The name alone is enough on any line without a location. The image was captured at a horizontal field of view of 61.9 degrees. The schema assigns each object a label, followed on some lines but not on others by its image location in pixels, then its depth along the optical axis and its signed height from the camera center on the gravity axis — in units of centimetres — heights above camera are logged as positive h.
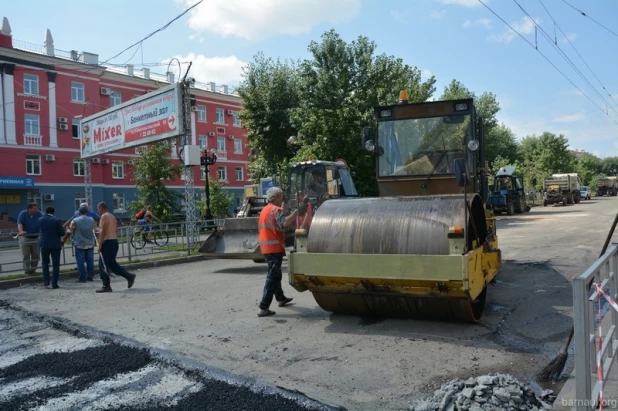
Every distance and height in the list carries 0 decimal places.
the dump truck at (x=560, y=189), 4466 +0
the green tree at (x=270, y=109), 2670 +472
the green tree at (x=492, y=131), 4184 +628
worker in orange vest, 721 -64
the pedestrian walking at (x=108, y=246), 1003 -80
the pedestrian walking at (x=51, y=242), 1064 -73
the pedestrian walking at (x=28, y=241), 1221 -81
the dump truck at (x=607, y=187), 7288 +8
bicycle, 1495 -105
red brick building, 3506 +586
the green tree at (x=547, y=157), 6322 +412
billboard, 1688 +296
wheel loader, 1255 -8
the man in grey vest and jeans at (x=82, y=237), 1155 -71
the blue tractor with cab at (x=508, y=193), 3325 -16
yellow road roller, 548 -54
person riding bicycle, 2119 -57
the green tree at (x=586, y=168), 8088 +336
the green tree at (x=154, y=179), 3064 +145
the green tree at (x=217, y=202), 2955 -7
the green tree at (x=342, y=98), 2211 +437
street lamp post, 2447 +202
